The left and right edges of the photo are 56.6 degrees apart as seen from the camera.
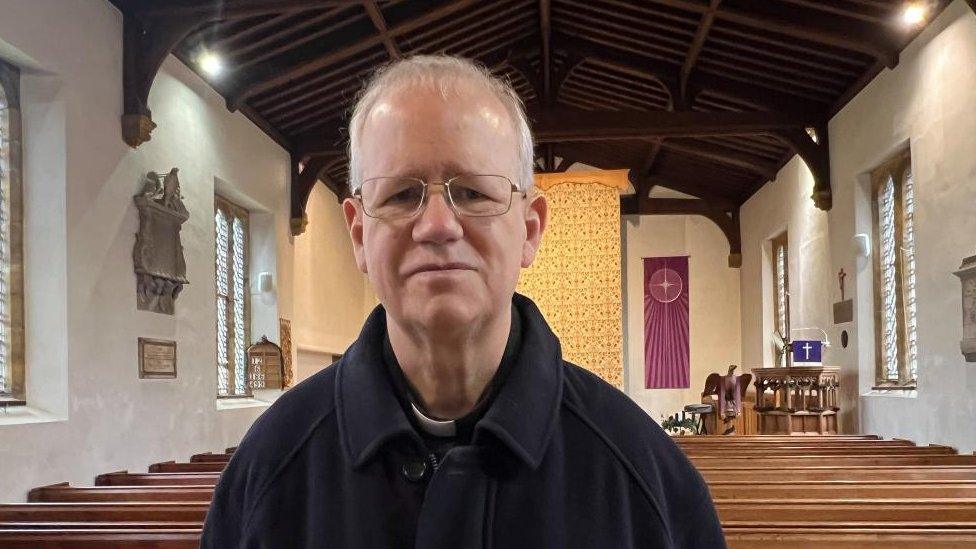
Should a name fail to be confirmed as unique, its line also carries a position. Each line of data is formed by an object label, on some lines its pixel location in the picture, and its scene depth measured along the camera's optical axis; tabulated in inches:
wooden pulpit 344.5
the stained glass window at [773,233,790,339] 482.0
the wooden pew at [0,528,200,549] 103.6
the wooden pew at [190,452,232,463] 262.5
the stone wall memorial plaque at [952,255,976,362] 235.6
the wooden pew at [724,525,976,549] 92.2
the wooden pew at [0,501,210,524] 133.7
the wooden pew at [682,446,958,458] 225.1
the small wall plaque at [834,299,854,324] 346.9
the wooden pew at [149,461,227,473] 228.2
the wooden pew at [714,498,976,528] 114.6
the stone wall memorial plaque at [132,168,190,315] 253.8
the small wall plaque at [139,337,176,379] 254.7
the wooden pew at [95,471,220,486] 191.0
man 40.6
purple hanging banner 565.9
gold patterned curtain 458.6
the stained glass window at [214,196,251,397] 346.0
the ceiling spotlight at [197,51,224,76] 292.0
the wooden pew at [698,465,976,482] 163.0
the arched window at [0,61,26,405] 207.8
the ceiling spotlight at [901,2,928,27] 262.1
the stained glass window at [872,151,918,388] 310.2
